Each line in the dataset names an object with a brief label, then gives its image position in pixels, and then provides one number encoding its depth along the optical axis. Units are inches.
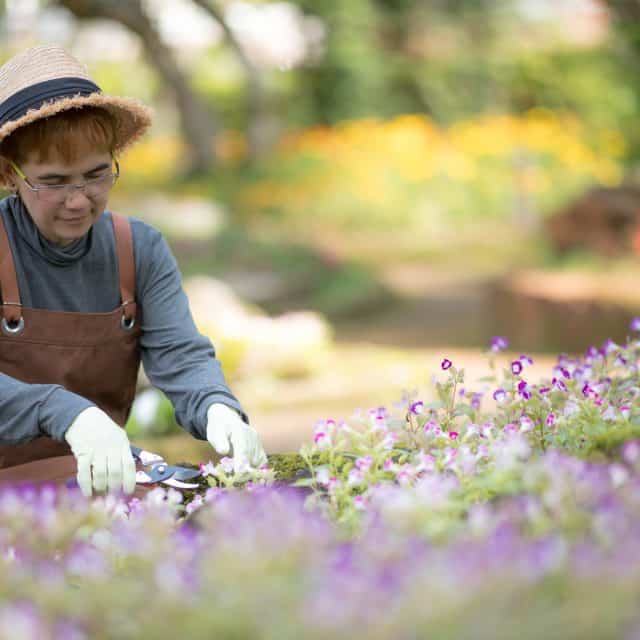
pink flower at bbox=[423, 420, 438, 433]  167.6
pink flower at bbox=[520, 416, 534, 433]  160.6
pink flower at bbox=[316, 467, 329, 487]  134.5
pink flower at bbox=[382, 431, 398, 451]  149.7
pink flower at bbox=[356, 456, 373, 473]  146.2
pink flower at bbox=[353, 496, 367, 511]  133.2
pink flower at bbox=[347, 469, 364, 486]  140.5
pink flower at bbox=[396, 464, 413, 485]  141.2
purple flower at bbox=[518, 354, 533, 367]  174.6
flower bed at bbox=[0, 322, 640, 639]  82.7
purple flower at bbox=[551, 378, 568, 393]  175.6
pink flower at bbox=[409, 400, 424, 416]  161.9
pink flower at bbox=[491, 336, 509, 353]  184.9
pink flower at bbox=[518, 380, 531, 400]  167.5
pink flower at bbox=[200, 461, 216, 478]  154.0
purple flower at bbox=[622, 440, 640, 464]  110.8
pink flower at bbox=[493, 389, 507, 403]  168.2
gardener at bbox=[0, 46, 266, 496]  168.4
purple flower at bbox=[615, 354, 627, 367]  191.7
